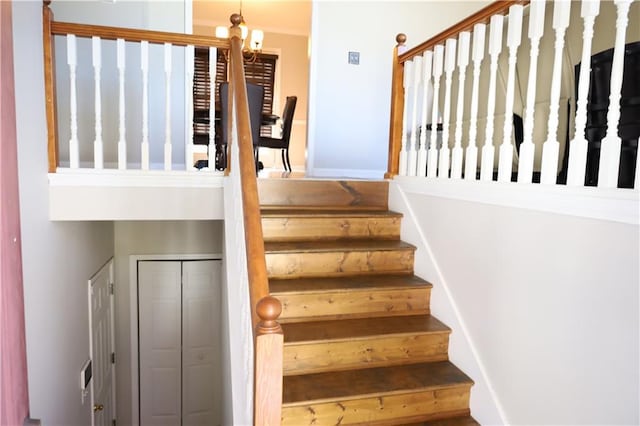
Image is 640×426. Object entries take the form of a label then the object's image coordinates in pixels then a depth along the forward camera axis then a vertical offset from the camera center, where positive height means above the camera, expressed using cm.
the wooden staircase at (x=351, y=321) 197 -79
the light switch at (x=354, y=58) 452 +121
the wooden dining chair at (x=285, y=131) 460 +44
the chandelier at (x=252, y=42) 602 +187
